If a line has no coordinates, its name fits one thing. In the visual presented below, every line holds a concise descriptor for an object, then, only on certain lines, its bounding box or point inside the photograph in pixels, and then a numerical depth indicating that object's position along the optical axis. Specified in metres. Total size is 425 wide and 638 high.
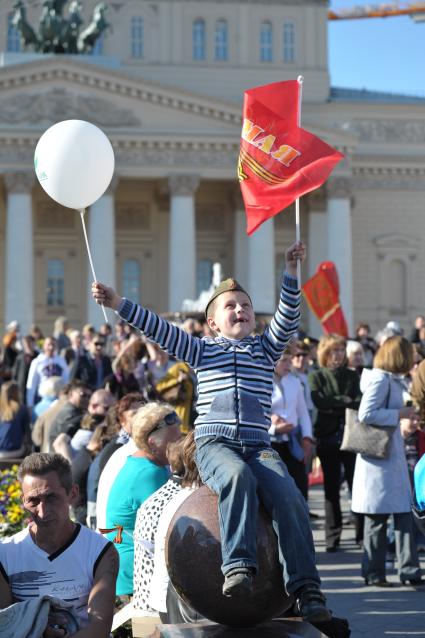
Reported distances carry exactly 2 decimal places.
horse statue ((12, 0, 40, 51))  46.69
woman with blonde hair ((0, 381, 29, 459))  13.45
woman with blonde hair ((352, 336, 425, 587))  9.16
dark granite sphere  4.84
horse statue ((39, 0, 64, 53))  46.81
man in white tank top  4.98
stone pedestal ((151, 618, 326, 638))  4.82
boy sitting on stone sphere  4.78
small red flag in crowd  18.12
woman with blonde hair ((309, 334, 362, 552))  11.17
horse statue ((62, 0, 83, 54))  47.12
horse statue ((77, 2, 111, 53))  46.19
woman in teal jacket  7.09
